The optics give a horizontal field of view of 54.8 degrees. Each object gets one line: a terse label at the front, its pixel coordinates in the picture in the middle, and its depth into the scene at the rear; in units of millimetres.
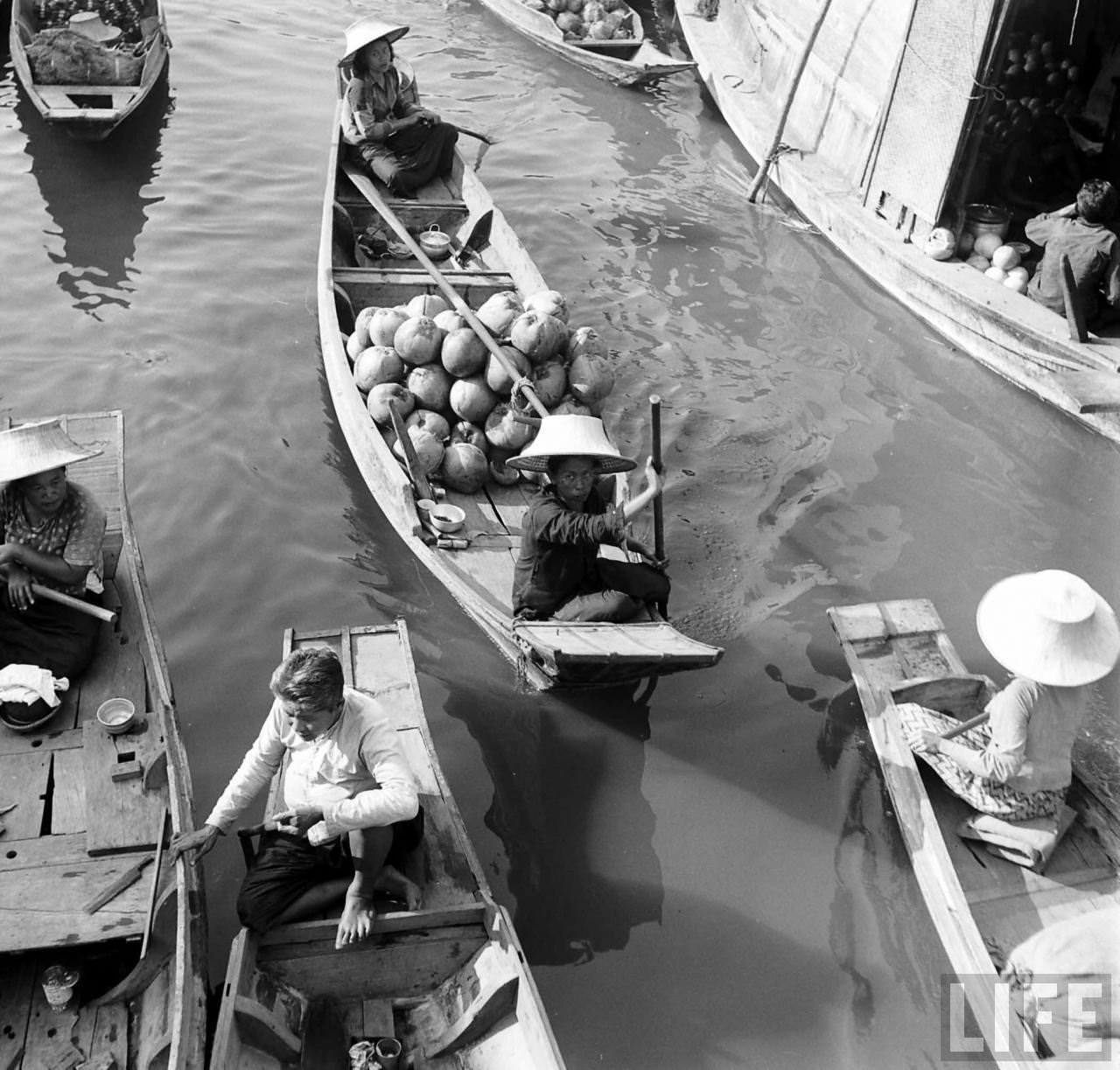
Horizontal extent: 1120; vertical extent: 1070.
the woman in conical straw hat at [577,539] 5109
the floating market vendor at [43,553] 4703
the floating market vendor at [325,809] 3795
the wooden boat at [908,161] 8453
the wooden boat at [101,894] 3752
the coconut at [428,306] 7160
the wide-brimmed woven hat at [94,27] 12680
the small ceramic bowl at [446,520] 6176
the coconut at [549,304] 7043
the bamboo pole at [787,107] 10227
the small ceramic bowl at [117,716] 4629
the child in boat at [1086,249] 8086
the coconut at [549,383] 6766
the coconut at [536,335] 6738
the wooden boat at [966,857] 4230
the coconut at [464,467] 6559
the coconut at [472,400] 6719
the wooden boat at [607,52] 13344
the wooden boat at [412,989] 3668
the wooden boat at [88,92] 10242
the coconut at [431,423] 6605
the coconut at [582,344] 7000
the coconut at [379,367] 6859
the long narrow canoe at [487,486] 4996
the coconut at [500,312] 7000
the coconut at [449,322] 6855
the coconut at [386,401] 6691
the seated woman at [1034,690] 4148
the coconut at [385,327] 7000
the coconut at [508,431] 6562
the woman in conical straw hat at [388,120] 9281
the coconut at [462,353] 6711
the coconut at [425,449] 6492
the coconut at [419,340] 6773
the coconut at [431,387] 6773
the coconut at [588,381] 6863
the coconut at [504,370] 6672
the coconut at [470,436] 6727
